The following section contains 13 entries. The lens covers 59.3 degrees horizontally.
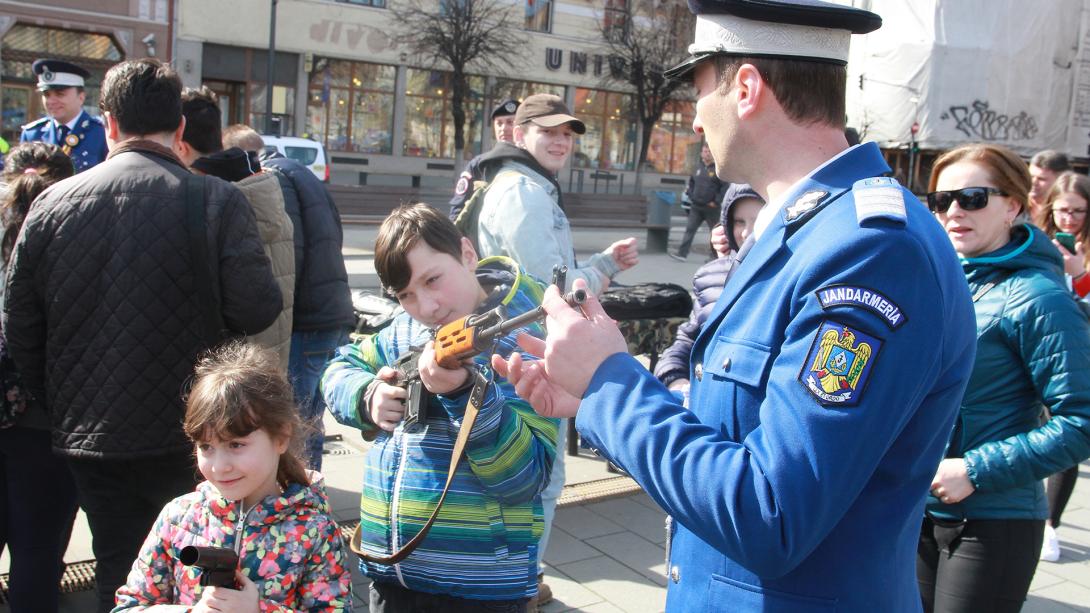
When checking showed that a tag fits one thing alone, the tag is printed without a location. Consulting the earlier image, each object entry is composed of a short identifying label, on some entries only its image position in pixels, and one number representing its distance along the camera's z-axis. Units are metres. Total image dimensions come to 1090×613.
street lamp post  26.50
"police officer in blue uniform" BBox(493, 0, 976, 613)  1.37
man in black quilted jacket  3.00
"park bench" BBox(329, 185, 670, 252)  18.33
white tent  25.58
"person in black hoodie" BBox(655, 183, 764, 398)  3.53
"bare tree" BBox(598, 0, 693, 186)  33.44
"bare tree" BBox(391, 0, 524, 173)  31.17
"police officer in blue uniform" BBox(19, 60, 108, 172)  6.53
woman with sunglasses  2.75
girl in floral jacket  2.39
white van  21.14
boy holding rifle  2.40
